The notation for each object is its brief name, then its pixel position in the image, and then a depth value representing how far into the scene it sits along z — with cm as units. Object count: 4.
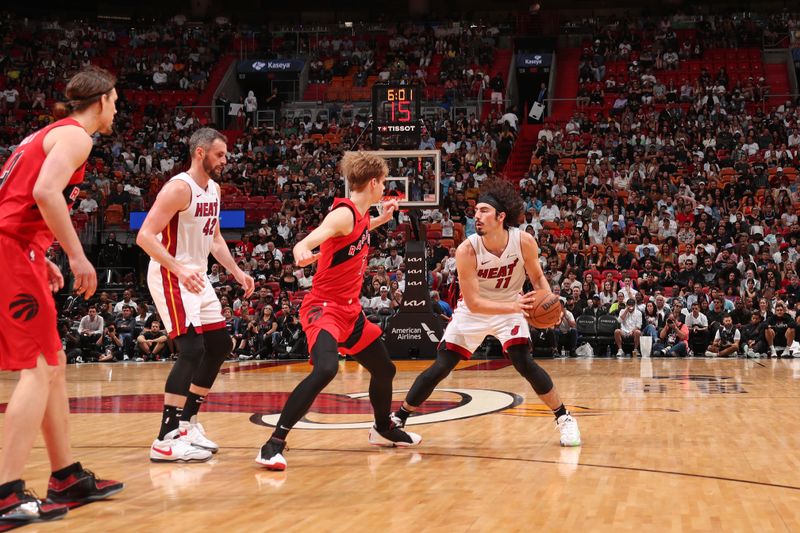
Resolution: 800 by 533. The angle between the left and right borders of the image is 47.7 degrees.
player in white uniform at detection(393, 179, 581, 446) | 598
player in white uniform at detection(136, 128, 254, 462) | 541
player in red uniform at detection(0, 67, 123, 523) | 378
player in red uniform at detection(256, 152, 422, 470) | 519
